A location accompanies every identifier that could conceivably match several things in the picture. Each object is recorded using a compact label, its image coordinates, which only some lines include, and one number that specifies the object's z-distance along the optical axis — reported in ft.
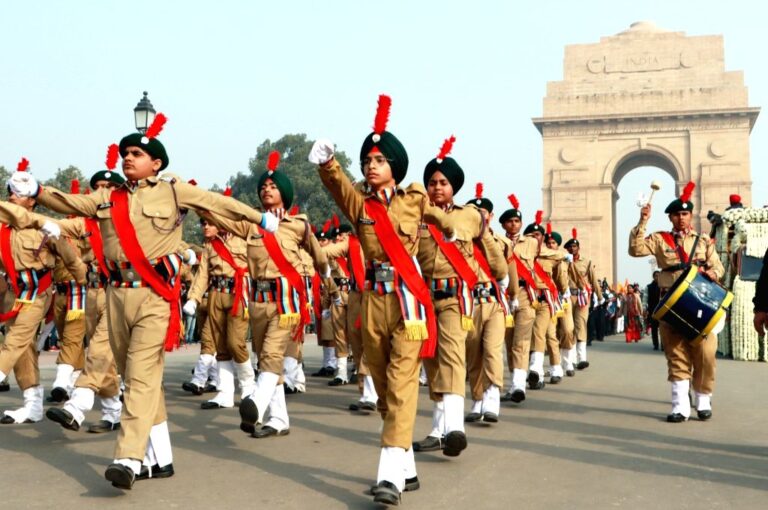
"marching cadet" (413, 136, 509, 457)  21.85
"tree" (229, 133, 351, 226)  205.36
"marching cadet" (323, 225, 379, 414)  32.19
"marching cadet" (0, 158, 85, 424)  27.48
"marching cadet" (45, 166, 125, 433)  23.88
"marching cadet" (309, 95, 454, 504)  18.19
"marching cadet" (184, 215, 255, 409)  30.83
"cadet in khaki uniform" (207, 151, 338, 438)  26.02
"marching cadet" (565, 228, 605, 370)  50.63
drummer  29.55
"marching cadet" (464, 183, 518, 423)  27.68
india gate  152.15
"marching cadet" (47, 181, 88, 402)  31.12
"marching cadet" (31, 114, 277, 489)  19.17
